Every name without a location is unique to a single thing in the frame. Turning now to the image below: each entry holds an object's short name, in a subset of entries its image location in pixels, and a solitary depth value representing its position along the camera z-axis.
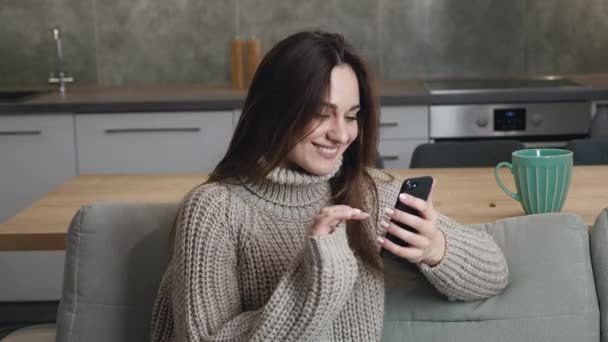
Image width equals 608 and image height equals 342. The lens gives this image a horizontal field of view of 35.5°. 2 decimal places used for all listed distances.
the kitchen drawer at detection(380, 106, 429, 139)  3.84
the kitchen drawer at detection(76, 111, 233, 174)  3.86
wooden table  2.11
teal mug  2.01
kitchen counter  3.81
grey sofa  1.75
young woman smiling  1.43
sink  3.97
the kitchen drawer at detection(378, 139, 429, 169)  3.86
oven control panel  3.83
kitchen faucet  4.33
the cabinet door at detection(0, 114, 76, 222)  3.85
